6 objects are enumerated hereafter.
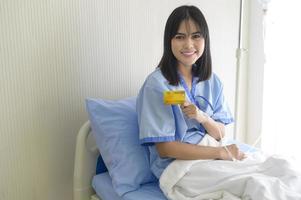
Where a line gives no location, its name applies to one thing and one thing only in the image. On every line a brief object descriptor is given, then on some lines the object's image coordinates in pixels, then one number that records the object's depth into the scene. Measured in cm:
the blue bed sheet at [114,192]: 128
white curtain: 210
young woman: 129
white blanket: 109
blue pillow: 134
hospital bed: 140
